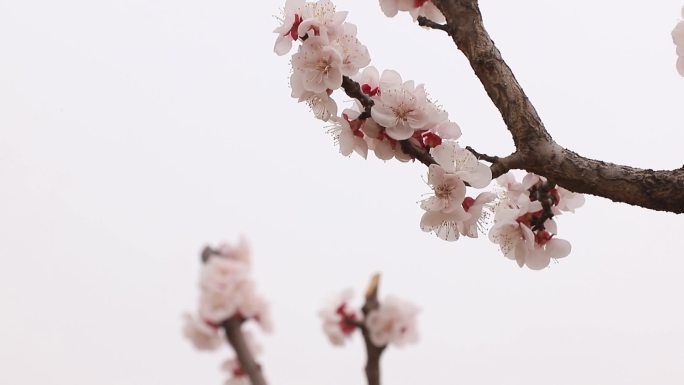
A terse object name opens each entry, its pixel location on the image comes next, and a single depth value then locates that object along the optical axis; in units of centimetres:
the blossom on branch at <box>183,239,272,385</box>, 107
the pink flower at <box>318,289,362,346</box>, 121
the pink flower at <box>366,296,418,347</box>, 122
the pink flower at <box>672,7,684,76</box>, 100
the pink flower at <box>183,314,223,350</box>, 117
